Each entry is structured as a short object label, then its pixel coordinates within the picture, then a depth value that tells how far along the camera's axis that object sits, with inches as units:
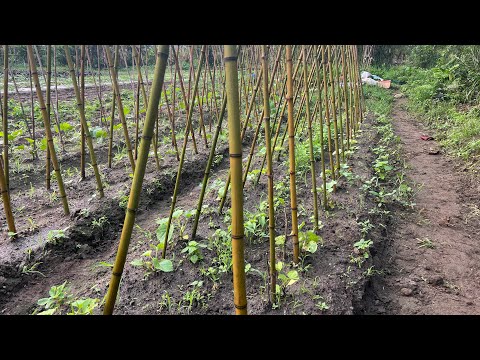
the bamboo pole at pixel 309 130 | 87.6
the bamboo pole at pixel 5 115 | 100.9
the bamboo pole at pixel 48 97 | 110.1
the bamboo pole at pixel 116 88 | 113.0
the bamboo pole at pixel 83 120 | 106.8
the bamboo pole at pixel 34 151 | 168.1
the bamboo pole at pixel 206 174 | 76.9
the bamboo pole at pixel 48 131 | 95.2
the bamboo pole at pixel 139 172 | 29.0
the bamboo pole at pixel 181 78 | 128.3
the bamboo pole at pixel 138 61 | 116.2
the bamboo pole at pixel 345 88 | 138.0
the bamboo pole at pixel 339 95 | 133.1
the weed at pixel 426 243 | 108.1
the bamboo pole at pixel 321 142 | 94.9
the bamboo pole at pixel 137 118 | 129.6
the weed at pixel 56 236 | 98.2
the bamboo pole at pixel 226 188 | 94.0
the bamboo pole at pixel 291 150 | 65.0
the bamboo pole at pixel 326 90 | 102.5
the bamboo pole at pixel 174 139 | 151.6
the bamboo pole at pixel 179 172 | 80.4
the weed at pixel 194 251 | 86.1
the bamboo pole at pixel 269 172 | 60.1
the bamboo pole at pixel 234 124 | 29.2
